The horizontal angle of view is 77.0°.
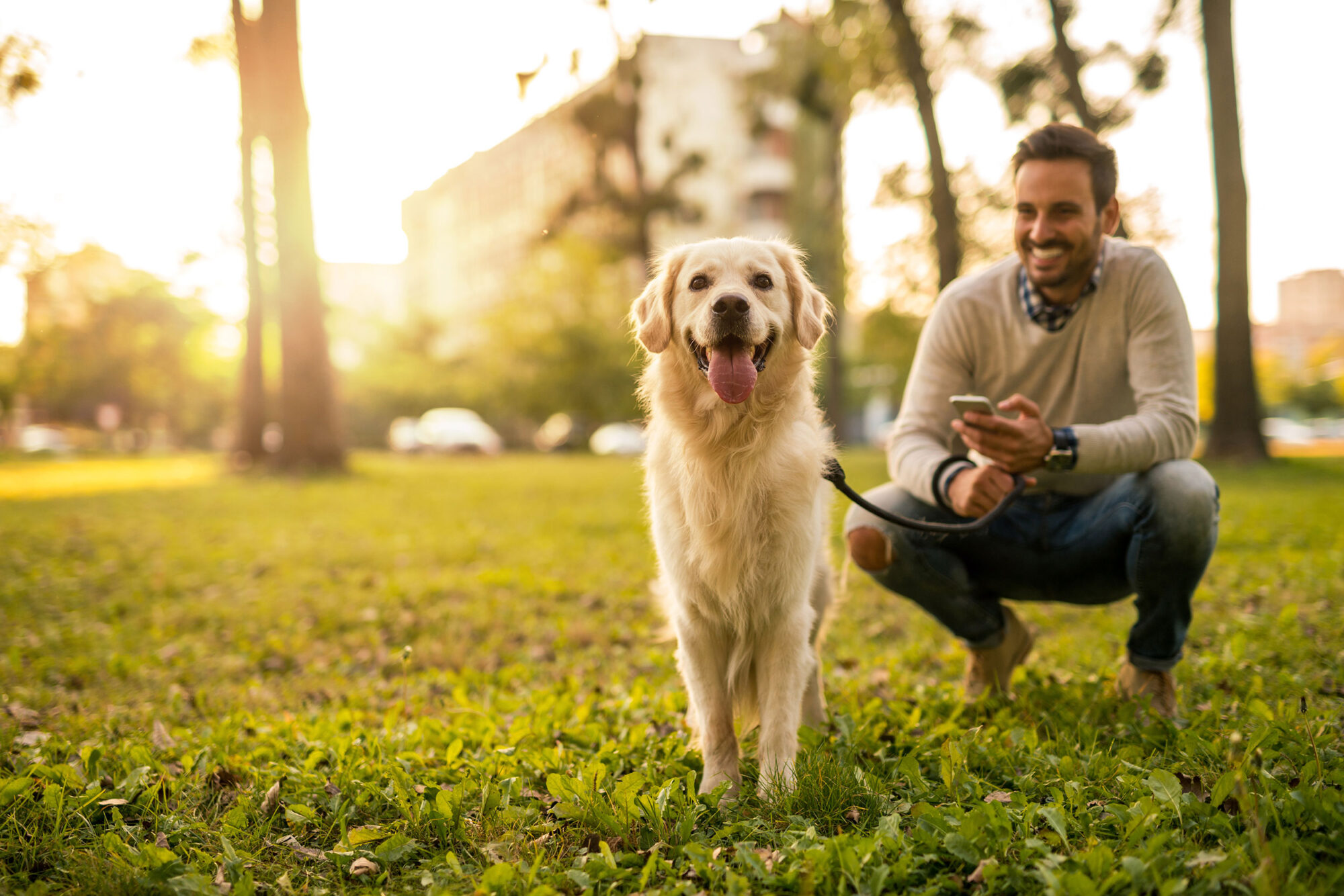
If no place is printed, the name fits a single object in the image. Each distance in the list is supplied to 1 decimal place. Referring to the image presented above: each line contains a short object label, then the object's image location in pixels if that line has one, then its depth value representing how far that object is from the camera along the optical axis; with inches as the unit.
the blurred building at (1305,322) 1942.7
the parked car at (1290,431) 1876.2
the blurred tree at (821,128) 583.5
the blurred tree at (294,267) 477.1
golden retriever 102.4
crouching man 109.4
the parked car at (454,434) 1165.7
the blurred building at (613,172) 647.1
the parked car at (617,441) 1165.1
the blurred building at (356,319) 1658.5
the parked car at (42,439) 1494.0
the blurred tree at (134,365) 1301.7
